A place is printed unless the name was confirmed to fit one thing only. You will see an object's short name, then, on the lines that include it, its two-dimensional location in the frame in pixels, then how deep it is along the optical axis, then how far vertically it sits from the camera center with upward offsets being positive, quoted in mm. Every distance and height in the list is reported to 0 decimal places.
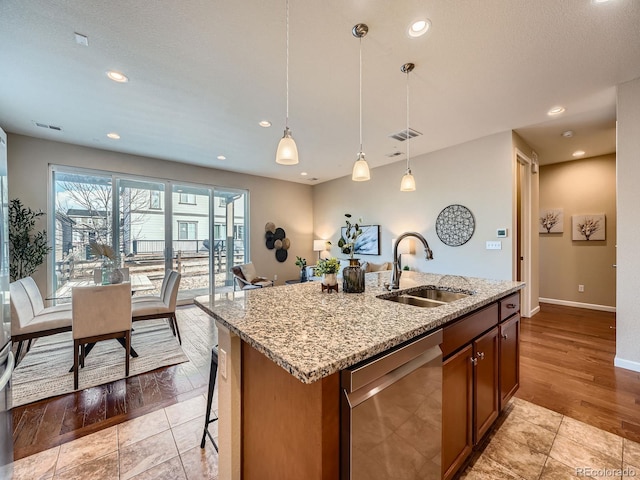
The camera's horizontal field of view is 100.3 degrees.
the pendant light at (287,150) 1746 +593
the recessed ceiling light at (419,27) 1912 +1557
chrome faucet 1896 -242
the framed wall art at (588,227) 4752 +208
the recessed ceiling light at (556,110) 3143 +1546
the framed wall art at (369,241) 5836 -35
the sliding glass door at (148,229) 4492 +228
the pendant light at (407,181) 2438 +558
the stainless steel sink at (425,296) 1782 -411
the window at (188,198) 5574 +895
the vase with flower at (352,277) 1786 -252
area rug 2365 -1299
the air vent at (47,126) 3637 +1598
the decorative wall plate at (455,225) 4285 +232
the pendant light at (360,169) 2018 +570
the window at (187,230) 5523 +215
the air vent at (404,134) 3877 +1573
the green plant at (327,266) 1780 -179
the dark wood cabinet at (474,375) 1327 -797
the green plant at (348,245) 1773 -37
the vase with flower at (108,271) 3361 -382
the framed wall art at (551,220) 5223 +361
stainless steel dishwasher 855 -642
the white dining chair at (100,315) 2398 -699
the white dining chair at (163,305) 3160 -801
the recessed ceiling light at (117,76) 2494 +1568
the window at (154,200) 5230 +789
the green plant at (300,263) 5748 -503
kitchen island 835 -437
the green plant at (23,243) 3871 -26
